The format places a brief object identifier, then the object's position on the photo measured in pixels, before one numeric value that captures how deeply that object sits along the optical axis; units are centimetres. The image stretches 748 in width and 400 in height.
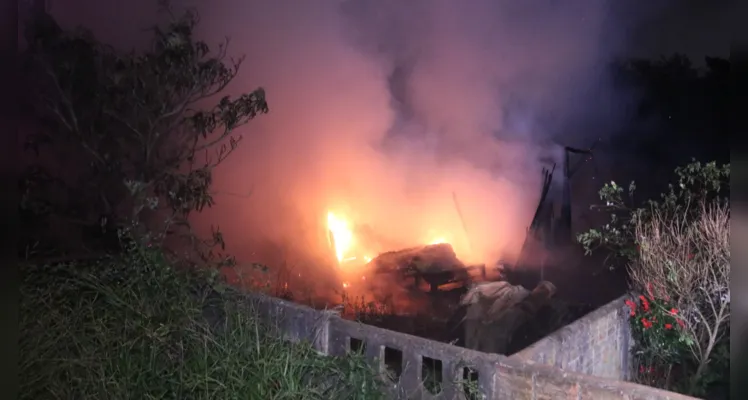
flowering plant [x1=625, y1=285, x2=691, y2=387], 617
